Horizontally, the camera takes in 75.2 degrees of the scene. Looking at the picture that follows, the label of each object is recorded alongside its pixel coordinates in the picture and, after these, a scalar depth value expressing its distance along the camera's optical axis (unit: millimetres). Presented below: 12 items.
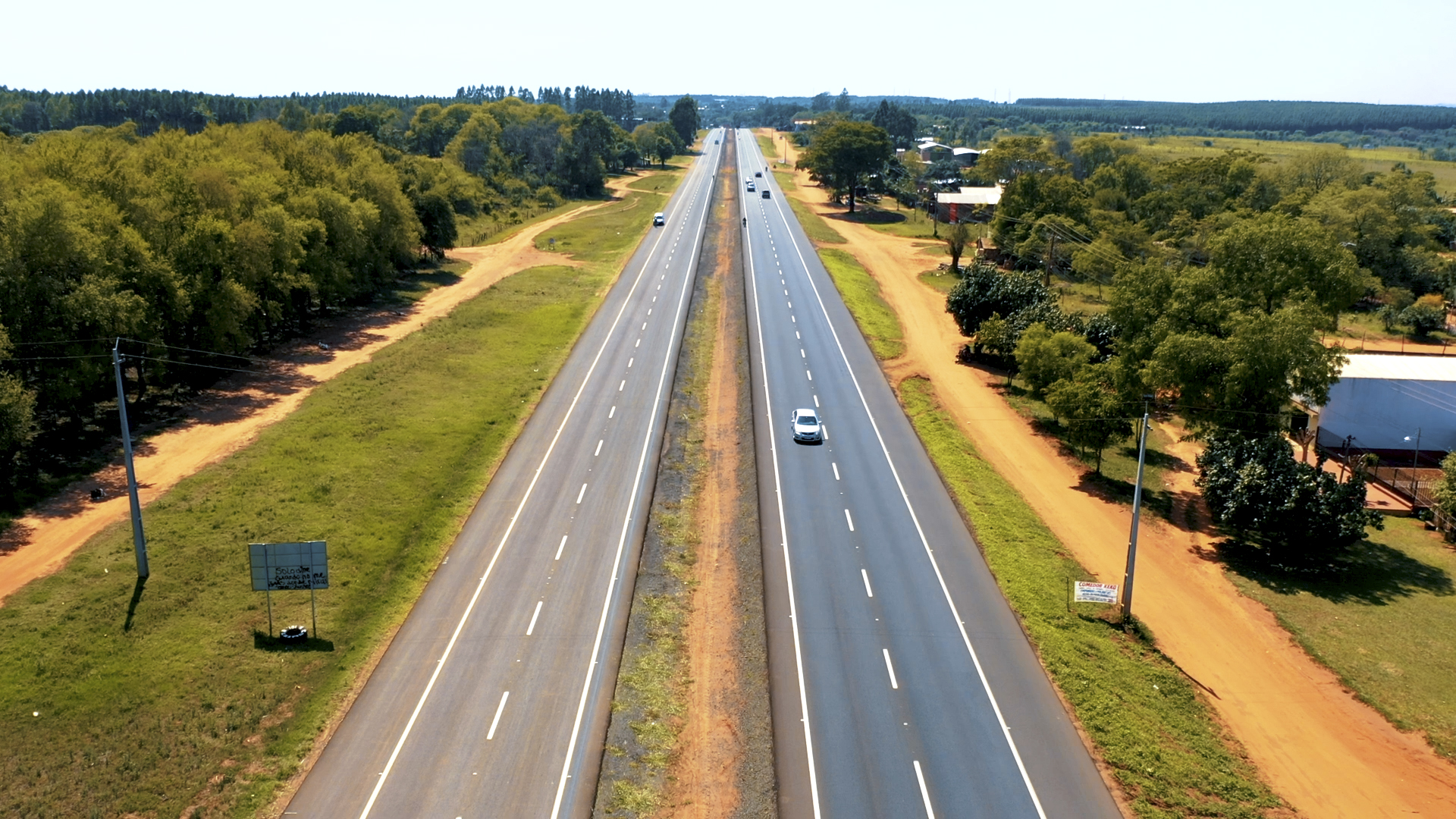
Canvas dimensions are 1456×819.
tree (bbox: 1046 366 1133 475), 52031
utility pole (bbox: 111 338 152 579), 36281
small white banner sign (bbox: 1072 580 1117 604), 37000
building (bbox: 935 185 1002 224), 135875
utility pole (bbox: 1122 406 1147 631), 35781
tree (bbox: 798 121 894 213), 144125
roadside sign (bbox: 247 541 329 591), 34625
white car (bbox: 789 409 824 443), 54531
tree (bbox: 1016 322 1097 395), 59625
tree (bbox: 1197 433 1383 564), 41844
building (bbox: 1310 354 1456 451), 56156
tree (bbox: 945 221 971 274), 102938
